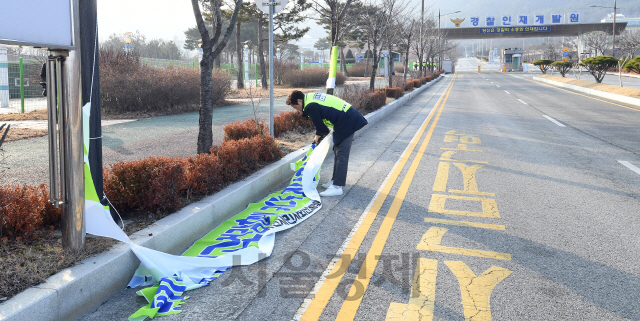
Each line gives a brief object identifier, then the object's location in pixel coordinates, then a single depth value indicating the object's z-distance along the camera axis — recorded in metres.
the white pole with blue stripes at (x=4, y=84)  14.98
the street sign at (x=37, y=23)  3.00
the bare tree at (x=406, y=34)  27.52
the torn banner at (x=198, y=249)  3.51
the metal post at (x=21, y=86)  14.84
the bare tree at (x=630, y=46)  47.03
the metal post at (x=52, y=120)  3.54
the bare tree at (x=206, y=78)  7.06
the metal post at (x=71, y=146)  3.57
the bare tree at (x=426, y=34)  35.61
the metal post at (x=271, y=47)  8.27
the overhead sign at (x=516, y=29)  78.19
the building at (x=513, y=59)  74.00
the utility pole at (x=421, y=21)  33.89
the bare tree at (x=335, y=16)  14.34
